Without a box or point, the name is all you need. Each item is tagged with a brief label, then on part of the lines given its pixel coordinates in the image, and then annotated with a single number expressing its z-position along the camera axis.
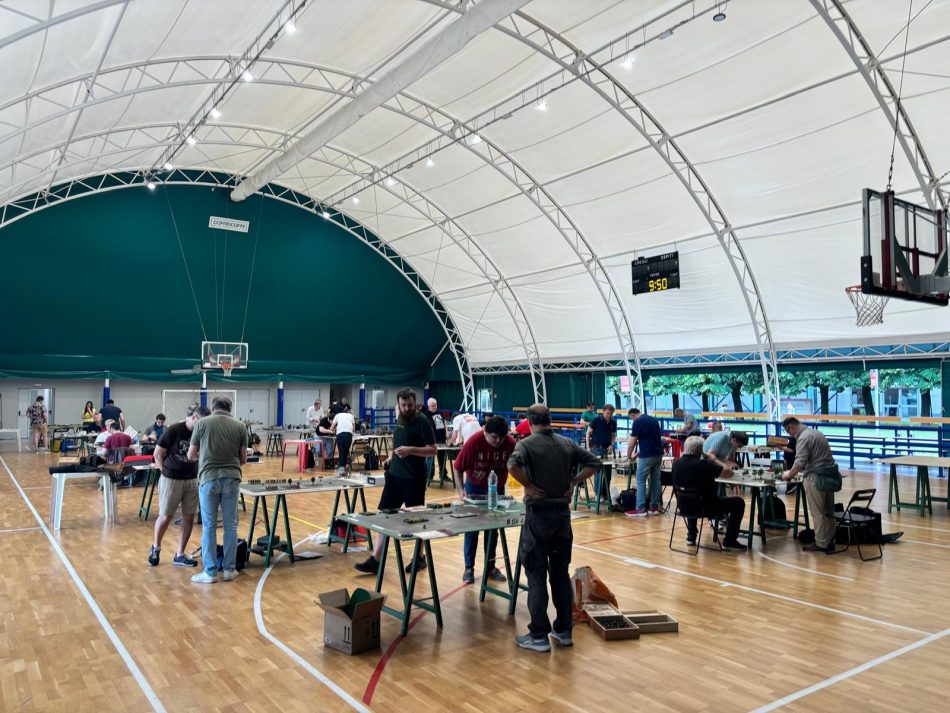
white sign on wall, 20.75
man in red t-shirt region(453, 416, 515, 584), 5.95
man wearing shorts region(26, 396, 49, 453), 19.31
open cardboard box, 4.48
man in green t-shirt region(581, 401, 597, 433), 14.59
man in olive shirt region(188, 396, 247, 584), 6.16
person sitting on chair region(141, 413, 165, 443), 13.56
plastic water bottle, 5.77
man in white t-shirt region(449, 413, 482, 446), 11.95
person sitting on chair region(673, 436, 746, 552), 7.44
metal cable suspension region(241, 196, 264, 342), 22.05
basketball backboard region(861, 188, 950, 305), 7.71
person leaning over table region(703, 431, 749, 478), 9.17
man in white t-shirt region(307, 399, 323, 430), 17.80
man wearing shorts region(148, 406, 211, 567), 6.71
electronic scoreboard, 16.89
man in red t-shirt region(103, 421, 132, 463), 10.84
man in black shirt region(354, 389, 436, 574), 6.12
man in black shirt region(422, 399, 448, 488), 12.90
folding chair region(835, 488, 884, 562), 7.73
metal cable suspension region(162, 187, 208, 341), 20.48
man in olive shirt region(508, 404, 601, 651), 4.59
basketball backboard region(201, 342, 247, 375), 21.42
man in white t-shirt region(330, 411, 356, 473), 13.77
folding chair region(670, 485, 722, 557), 7.43
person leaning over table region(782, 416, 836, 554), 7.49
